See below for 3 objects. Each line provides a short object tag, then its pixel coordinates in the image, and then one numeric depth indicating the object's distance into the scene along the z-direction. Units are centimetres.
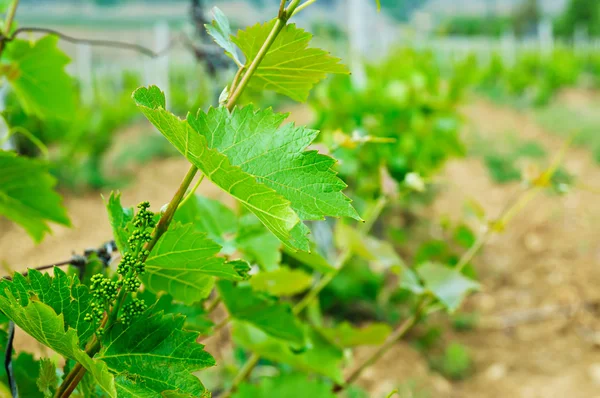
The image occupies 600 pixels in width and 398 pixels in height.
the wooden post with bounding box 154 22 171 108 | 1091
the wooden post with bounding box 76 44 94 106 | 1005
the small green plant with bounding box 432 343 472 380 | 237
